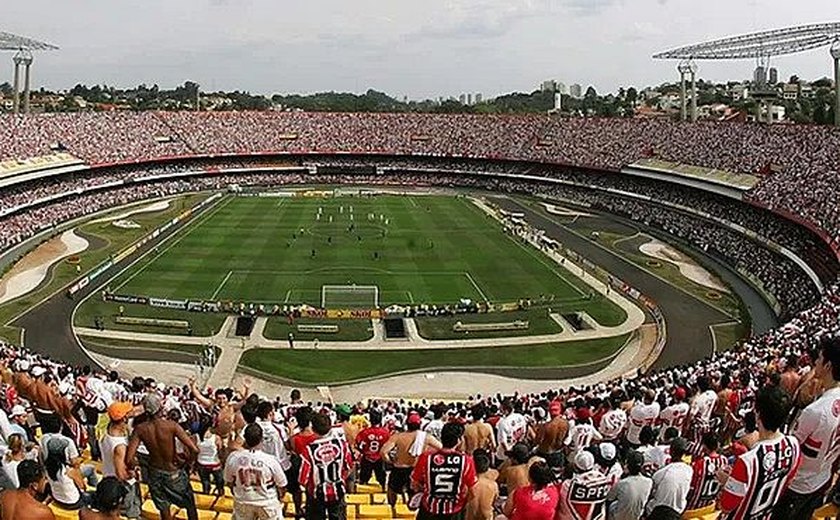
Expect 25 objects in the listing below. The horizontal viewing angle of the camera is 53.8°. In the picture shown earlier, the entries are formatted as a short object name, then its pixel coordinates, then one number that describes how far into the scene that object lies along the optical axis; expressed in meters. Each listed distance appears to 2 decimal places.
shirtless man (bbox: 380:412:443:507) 10.16
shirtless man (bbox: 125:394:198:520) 9.39
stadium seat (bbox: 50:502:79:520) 9.75
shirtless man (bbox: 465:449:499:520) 8.19
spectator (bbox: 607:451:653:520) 8.30
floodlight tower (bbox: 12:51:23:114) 91.78
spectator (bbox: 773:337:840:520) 7.11
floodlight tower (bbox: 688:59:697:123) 89.18
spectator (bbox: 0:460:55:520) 7.05
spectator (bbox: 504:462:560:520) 7.62
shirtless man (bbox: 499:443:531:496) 9.20
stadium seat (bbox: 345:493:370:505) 12.01
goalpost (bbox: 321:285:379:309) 42.84
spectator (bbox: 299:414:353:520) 8.84
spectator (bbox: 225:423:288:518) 8.35
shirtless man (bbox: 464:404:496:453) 12.09
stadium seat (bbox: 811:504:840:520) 9.02
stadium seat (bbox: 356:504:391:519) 11.07
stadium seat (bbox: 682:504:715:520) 10.34
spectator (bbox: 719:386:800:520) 6.68
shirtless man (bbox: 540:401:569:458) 12.87
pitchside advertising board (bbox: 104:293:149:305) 43.31
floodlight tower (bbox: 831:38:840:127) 67.25
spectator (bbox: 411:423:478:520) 8.34
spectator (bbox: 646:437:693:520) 8.51
